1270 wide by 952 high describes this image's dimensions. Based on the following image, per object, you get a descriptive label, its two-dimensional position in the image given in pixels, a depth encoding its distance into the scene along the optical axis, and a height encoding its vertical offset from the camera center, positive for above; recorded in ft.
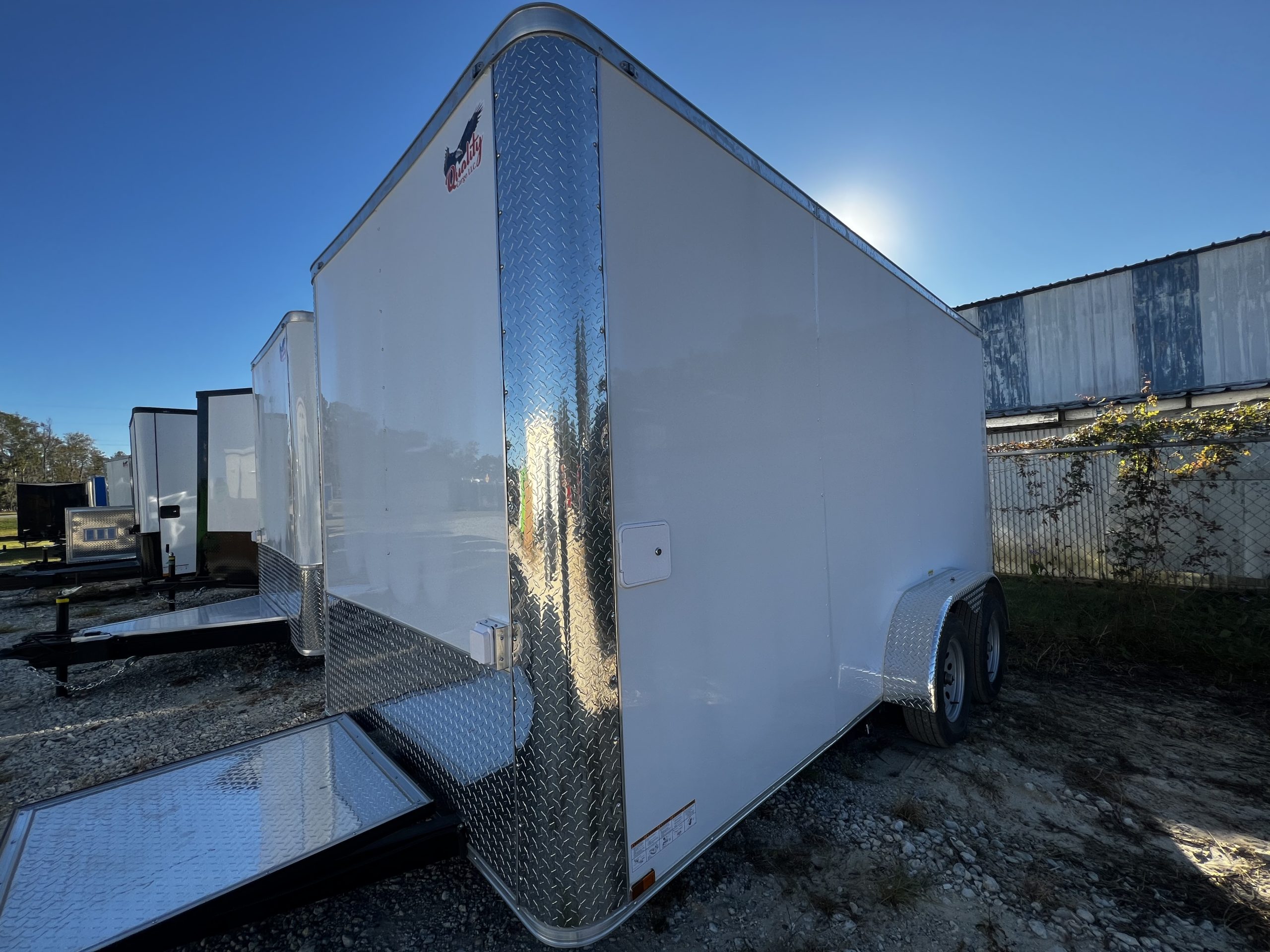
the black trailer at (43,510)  48.91 -0.15
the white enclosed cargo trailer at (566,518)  5.17 -0.34
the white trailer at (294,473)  12.78 +0.62
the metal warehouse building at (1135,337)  34.37 +8.53
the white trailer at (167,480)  25.80 +1.06
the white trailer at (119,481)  43.62 +1.84
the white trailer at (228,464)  20.86 +1.34
